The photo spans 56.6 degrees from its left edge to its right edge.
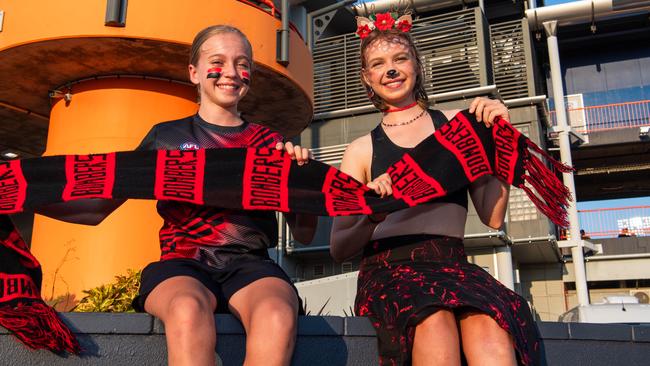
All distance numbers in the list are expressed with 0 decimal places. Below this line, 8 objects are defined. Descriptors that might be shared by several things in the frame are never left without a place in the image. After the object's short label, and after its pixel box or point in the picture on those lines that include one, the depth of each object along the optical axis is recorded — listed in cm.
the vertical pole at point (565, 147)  1716
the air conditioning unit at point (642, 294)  1967
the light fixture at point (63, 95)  803
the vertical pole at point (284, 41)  802
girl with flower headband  219
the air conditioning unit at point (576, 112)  2094
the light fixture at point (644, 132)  1948
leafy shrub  562
